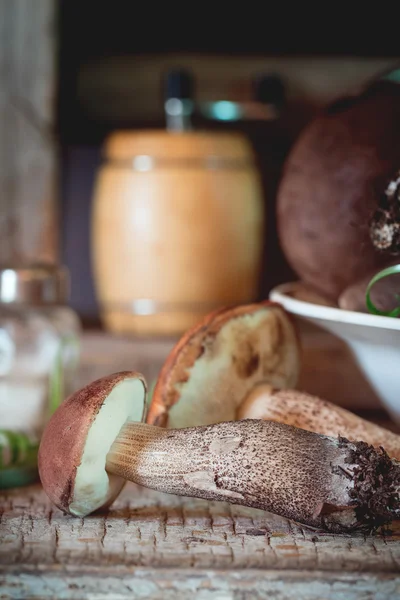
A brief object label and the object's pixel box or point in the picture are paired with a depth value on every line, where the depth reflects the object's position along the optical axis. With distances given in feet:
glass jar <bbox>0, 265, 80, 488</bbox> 1.91
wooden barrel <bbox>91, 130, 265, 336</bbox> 2.15
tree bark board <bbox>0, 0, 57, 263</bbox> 2.38
